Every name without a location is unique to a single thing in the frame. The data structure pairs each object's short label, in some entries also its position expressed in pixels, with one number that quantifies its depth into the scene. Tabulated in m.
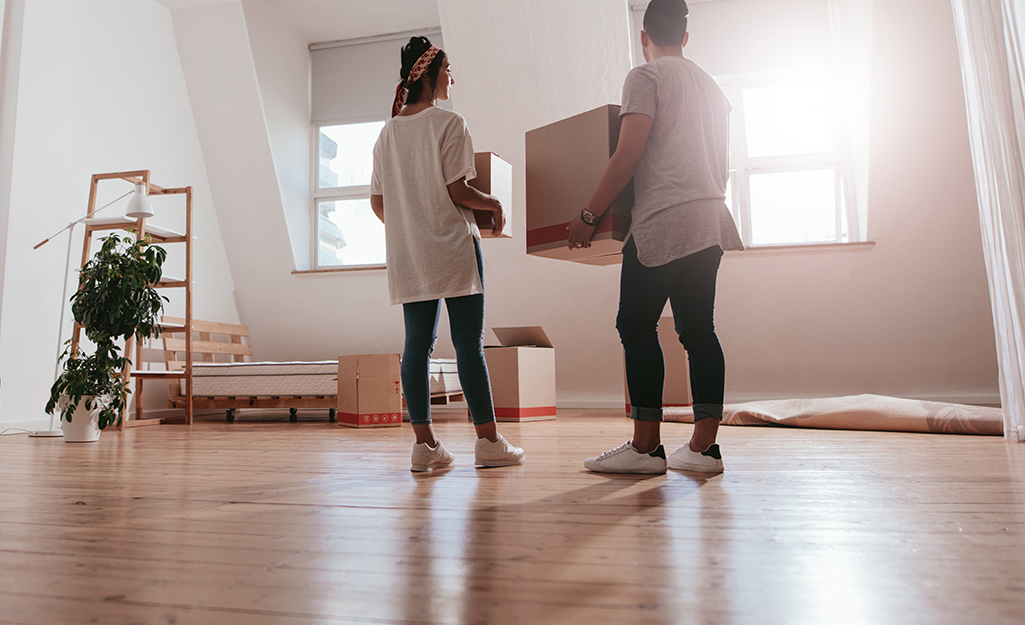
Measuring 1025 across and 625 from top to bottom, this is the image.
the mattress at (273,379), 3.76
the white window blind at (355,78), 4.73
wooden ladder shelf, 3.13
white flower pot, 2.53
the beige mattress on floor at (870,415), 2.43
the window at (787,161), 4.16
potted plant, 2.55
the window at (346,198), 4.88
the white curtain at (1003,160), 2.02
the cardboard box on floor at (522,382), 3.45
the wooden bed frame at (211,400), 3.79
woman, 1.58
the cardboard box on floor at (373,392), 3.27
